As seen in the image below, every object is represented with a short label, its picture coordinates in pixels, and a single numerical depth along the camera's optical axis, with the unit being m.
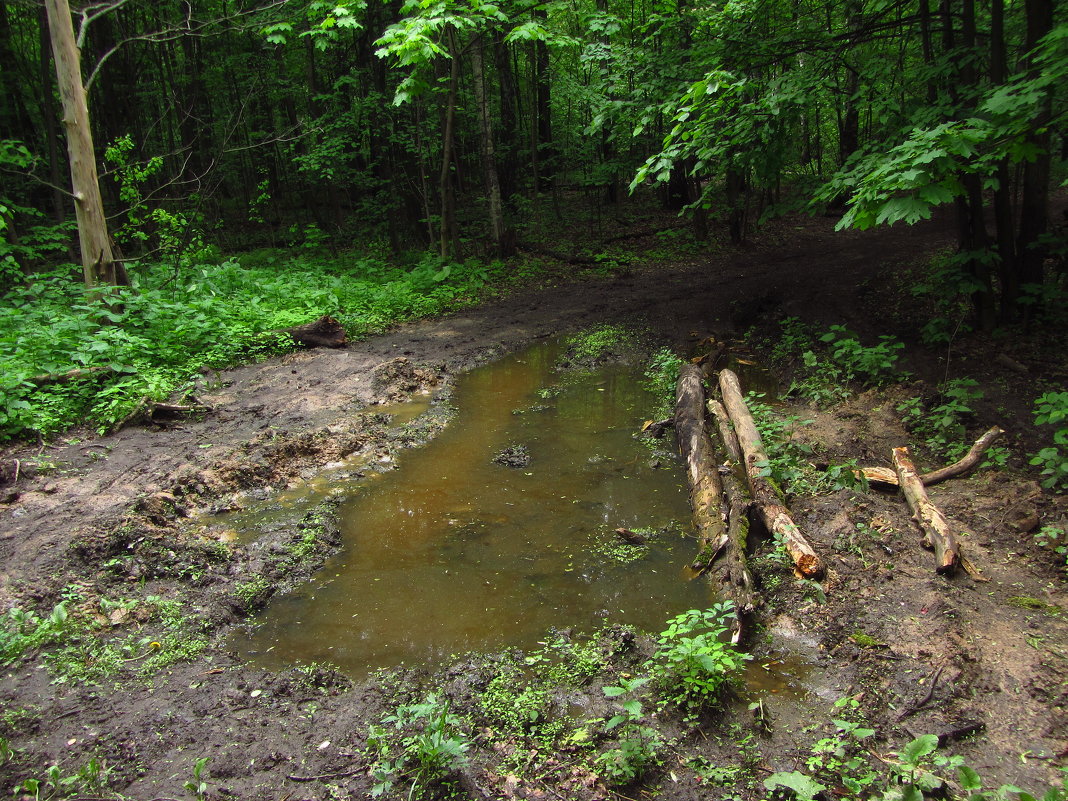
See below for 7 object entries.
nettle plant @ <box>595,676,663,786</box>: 3.02
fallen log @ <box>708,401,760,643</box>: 4.27
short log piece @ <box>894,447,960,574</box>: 4.26
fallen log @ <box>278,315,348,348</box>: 10.55
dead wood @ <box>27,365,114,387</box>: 7.32
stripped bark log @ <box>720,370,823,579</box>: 4.54
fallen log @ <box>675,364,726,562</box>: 5.23
